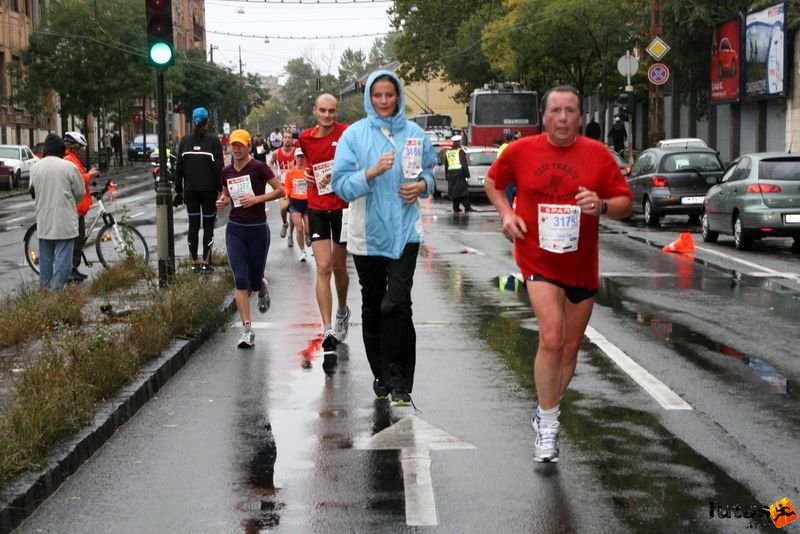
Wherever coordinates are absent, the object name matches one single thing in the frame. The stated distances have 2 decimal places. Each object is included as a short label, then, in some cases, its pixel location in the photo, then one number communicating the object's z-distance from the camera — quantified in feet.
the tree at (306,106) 532.81
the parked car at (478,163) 112.57
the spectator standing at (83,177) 50.65
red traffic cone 65.92
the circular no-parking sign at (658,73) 113.29
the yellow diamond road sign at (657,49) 112.06
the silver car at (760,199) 64.90
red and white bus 155.94
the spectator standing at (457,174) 97.45
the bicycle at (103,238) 57.21
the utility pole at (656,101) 125.08
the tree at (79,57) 187.01
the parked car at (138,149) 252.85
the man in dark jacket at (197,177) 51.31
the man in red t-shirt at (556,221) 22.03
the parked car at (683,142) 118.33
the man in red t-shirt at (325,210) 33.60
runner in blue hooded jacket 26.12
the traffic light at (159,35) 43.19
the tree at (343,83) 628.49
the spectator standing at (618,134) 146.61
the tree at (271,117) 617.62
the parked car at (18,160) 153.99
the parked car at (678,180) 84.58
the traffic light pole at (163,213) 43.52
